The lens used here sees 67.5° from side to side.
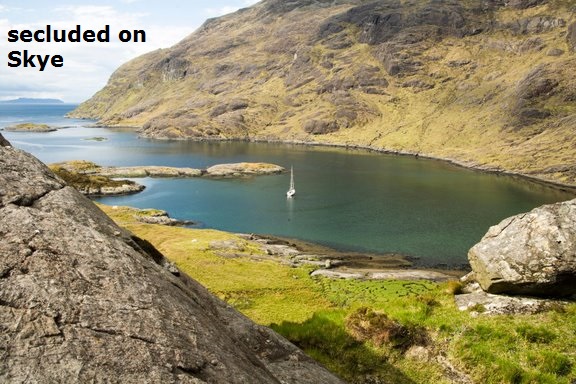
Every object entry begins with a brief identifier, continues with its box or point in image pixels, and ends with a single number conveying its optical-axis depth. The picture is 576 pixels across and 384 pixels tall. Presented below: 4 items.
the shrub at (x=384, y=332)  19.41
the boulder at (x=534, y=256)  21.91
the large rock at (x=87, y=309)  8.11
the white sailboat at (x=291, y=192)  145.25
